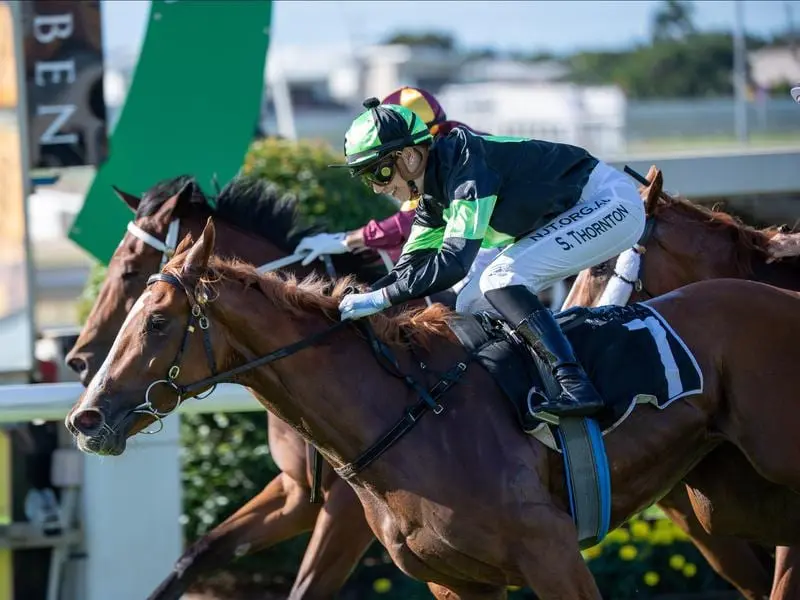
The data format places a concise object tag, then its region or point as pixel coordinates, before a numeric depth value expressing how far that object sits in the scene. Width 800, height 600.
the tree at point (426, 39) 142.62
